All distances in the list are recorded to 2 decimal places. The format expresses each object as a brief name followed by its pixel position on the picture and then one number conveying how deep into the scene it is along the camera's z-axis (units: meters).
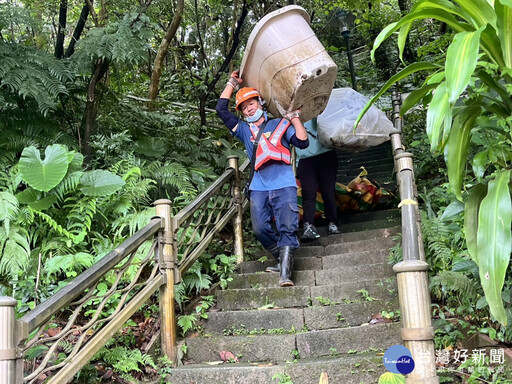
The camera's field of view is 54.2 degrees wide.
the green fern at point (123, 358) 3.34
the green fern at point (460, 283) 3.38
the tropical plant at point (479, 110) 2.10
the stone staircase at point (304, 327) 3.27
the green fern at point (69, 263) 3.86
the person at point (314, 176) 5.32
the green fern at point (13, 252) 3.79
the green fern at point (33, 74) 4.42
